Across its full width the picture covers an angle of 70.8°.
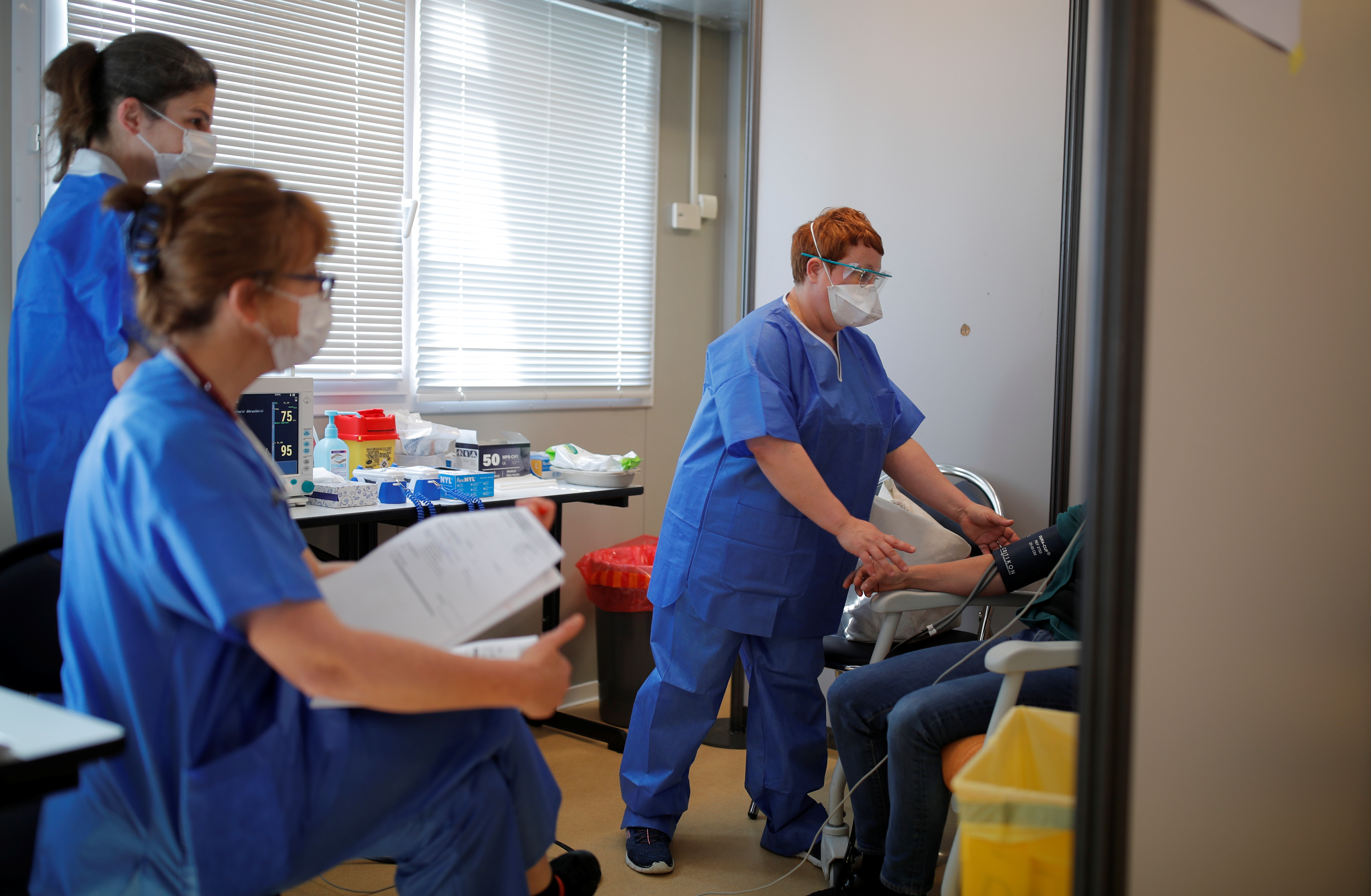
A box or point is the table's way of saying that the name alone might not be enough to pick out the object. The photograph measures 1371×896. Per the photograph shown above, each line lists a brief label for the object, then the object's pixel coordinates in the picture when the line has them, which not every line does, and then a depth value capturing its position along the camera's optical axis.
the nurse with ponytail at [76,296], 1.54
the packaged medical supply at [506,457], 2.95
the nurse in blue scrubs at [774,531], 2.08
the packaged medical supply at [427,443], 2.91
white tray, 2.91
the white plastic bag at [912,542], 2.18
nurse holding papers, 0.99
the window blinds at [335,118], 2.71
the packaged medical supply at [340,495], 2.39
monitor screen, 2.37
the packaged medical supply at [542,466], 3.10
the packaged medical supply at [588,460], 2.95
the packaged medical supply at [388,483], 2.50
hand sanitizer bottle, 2.70
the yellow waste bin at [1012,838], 1.22
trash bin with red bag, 3.08
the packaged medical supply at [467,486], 2.60
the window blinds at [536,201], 3.15
